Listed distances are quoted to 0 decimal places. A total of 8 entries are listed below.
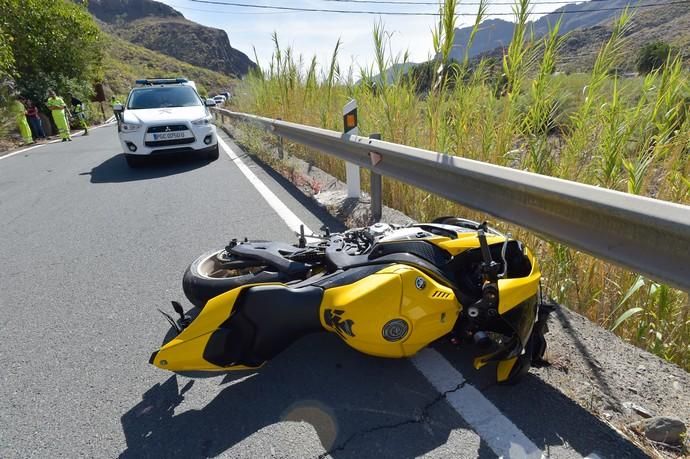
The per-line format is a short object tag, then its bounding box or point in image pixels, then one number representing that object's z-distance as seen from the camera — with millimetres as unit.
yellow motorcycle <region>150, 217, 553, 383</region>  1862
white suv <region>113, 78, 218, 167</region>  8086
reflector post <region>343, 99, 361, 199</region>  4617
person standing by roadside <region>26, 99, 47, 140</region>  18234
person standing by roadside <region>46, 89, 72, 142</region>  16625
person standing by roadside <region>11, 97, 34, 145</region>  16344
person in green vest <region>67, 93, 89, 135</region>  21438
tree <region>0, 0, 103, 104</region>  22234
